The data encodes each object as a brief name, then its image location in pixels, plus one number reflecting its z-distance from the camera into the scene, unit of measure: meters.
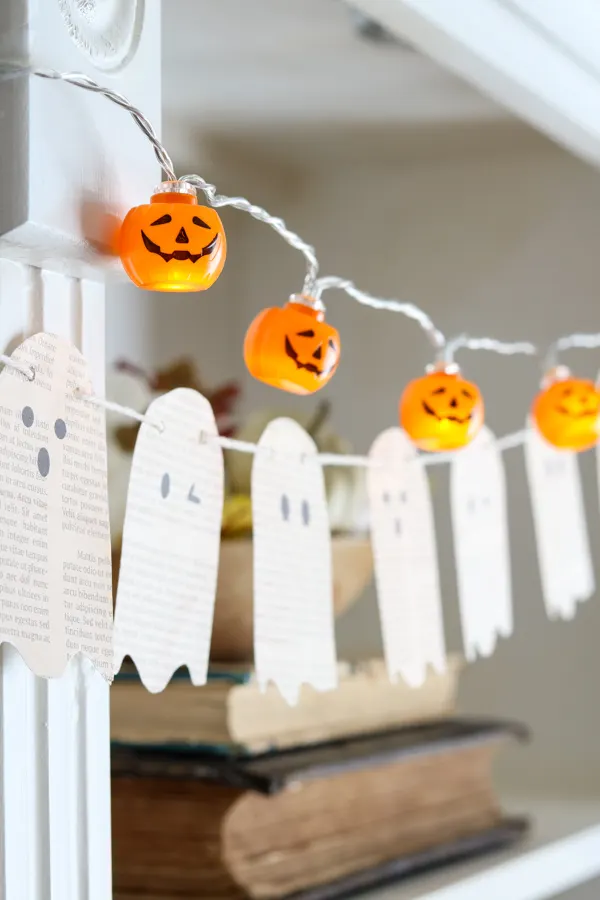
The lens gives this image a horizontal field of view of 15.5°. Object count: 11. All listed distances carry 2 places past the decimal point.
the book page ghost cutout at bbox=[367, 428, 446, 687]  1.04
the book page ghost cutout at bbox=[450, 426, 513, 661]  1.12
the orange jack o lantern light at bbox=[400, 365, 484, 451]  1.01
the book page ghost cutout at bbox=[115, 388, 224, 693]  0.86
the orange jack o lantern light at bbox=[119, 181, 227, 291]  0.80
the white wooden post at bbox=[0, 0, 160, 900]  0.77
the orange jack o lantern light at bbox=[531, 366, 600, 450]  1.14
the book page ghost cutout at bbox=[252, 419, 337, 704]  0.95
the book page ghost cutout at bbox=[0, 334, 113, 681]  0.78
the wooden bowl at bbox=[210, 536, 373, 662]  1.11
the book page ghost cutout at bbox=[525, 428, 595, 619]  1.22
